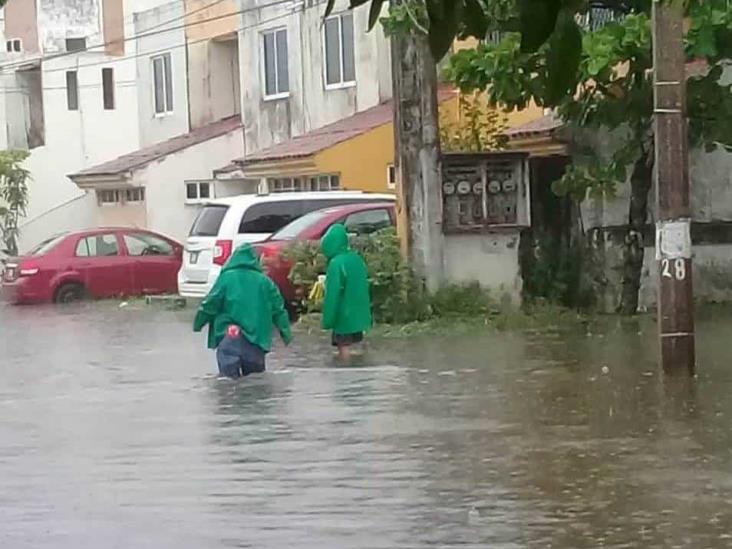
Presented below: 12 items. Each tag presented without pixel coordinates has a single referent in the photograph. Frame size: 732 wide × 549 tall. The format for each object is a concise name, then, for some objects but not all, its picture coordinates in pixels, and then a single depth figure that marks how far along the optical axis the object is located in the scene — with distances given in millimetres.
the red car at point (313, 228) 21922
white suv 24484
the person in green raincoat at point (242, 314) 14547
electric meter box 21125
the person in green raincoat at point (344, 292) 16844
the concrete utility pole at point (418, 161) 20578
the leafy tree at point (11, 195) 42469
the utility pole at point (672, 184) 12875
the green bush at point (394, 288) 20578
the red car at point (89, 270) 29891
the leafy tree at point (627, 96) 17219
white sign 13094
